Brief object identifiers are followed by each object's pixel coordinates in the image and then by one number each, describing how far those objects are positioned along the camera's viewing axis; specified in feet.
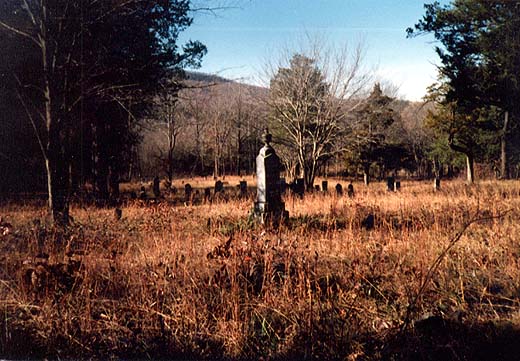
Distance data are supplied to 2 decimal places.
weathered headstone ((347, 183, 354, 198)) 39.58
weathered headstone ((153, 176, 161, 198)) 59.51
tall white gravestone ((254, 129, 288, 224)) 27.35
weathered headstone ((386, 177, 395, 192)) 57.59
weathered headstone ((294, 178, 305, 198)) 51.57
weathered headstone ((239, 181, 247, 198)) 56.63
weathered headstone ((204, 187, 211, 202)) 39.20
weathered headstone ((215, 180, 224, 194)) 61.36
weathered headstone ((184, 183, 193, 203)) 55.06
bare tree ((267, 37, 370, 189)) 61.67
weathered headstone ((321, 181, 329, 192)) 62.69
